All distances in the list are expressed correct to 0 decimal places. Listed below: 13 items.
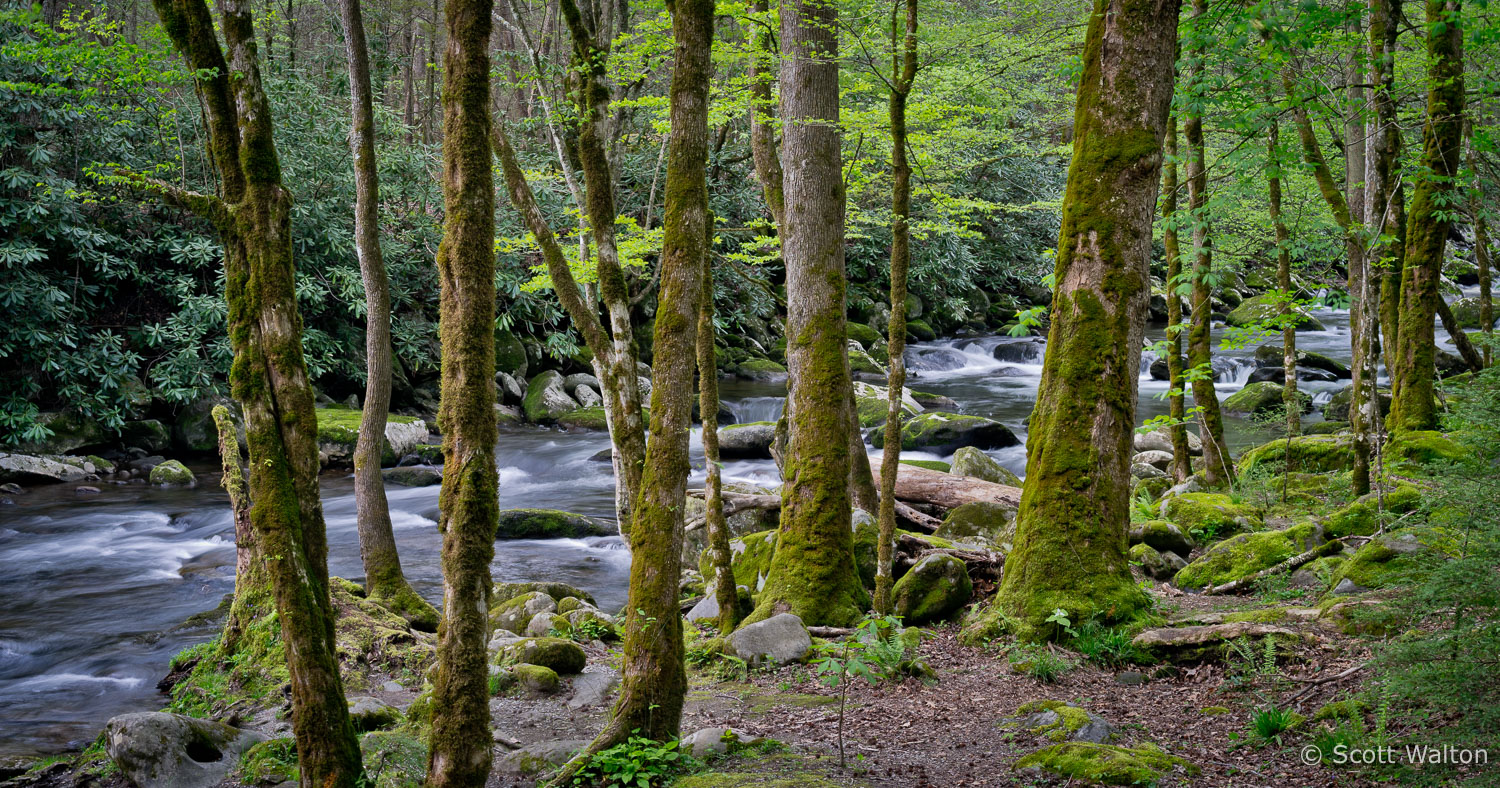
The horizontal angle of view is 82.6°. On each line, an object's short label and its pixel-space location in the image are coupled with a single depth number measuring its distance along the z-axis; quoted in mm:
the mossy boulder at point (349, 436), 15164
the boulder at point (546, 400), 19609
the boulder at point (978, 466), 11797
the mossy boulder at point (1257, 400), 16297
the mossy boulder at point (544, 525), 12484
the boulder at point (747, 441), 15836
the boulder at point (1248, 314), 23316
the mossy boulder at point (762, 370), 22500
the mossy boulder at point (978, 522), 8992
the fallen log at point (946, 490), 10461
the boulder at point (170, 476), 14422
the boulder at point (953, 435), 15242
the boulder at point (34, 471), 13609
